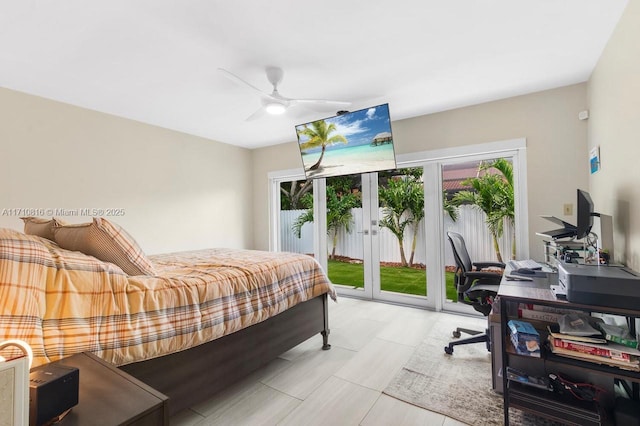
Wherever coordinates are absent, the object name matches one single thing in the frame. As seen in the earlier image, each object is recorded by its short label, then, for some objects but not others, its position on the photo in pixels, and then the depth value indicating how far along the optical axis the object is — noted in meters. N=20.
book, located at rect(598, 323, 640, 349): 1.41
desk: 1.43
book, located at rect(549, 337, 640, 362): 1.38
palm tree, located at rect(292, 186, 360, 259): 4.41
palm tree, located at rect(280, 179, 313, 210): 4.87
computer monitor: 1.89
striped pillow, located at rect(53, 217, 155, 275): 1.56
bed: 1.16
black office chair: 2.43
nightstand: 0.82
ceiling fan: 2.49
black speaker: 0.77
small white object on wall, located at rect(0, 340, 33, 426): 0.67
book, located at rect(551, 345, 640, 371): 1.37
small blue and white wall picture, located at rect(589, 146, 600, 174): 2.39
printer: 1.36
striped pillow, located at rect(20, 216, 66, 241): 1.82
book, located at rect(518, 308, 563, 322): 1.70
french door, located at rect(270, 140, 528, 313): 3.55
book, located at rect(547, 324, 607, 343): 1.46
